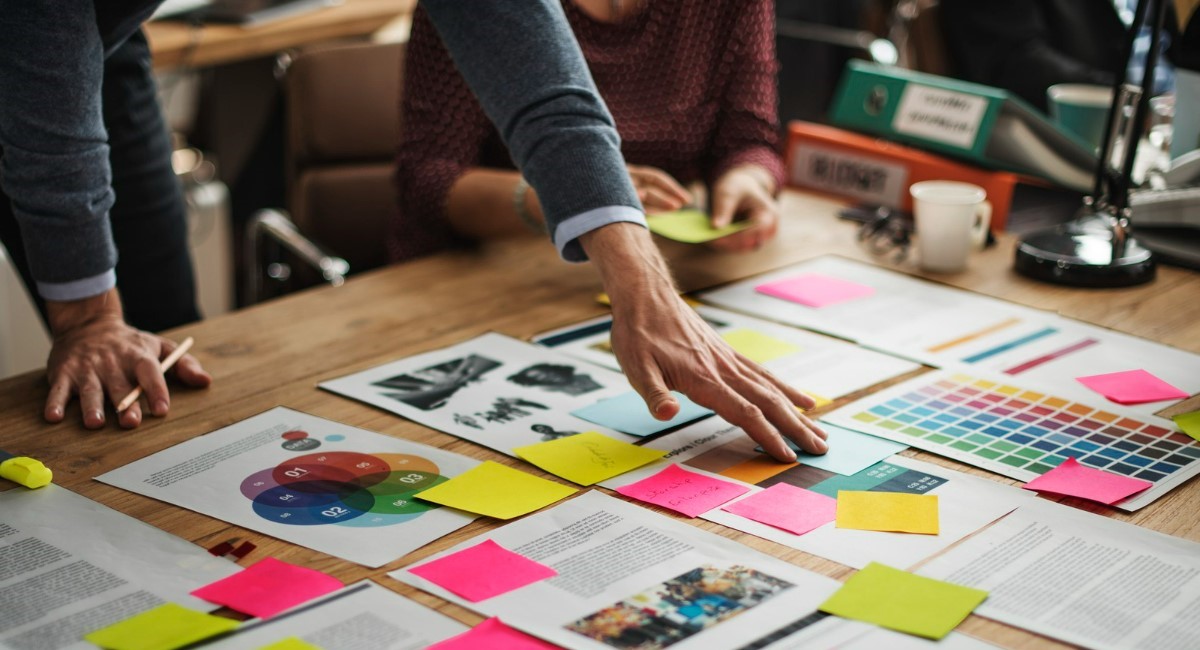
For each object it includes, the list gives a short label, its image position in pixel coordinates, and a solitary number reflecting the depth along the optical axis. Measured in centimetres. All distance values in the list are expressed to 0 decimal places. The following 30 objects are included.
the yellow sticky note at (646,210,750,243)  160
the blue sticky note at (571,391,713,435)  117
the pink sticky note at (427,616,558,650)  80
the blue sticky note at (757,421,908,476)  108
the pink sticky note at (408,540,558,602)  87
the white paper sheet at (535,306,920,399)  128
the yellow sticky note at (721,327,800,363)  135
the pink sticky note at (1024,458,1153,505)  102
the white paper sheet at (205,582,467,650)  80
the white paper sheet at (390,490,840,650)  82
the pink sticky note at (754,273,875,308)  153
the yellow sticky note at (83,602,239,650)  80
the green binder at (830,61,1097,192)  188
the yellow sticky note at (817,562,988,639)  83
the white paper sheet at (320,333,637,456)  116
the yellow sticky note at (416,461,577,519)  99
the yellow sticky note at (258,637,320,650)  79
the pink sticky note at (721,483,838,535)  97
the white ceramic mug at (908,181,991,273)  163
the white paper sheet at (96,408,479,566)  95
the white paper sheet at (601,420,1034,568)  93
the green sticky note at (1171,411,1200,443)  116
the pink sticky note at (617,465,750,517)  100
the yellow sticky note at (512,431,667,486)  106
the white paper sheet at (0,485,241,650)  83
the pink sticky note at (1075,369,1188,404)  124
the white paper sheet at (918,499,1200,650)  82
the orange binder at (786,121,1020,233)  185
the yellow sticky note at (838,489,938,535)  96
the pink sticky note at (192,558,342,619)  84
